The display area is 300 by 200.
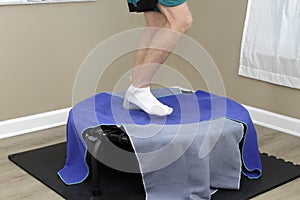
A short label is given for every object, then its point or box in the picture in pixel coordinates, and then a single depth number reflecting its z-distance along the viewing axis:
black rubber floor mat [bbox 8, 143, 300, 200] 2.31
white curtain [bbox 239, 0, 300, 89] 3.07
